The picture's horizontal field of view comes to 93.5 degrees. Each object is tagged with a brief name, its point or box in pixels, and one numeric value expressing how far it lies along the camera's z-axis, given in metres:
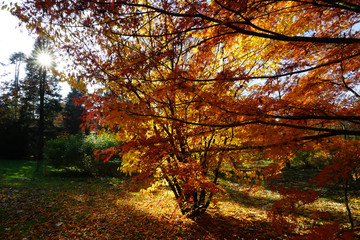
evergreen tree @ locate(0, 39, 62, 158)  13.25
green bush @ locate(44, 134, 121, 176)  10.97
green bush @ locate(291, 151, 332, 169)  11.71
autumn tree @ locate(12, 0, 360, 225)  2.51
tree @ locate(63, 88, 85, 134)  25.06
